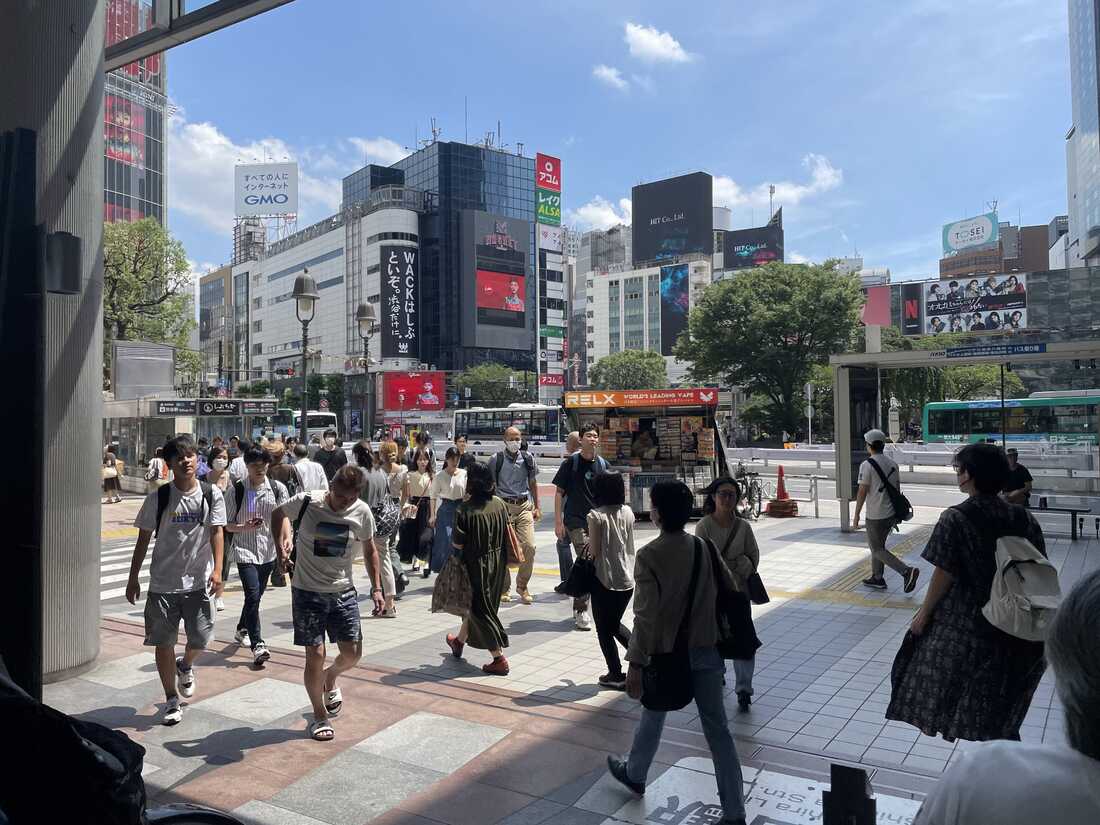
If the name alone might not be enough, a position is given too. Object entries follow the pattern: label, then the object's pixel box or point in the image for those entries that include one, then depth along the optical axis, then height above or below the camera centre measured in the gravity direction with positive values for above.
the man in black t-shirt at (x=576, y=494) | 8.30 -0.91
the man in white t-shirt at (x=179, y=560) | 5.35 -1.02
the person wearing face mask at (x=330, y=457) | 11.15 -0.68
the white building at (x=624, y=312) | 121.75 +14.44
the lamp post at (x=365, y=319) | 17.98 +1.98
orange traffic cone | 16.27 -2.11
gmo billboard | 109.25 +29.92
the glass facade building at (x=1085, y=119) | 90.88 +33.54
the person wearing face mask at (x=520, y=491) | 8.54 -0.95
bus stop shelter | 12.21 +0.31
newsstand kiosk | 15.60 -0.57
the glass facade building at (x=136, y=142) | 74.06 +25.44
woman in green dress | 6.36 -1.18
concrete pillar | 6.03 +0.80
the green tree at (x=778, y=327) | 43.56 +4.18
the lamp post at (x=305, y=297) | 14.69 +2.03
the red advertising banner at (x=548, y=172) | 103.81 +30.08
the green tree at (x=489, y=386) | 83.81 +2.12
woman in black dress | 3.65 -1.12
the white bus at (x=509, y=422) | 46.59 -0.93
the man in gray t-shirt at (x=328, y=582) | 5.10 -1.10
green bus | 30.89 -0.81
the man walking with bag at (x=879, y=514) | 9.05 -1.27
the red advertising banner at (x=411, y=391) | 73.19 +1.45
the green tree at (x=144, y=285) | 32.28 +5.11
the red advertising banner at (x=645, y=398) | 15.66 +0.13
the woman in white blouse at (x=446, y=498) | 9.20 -1.04
